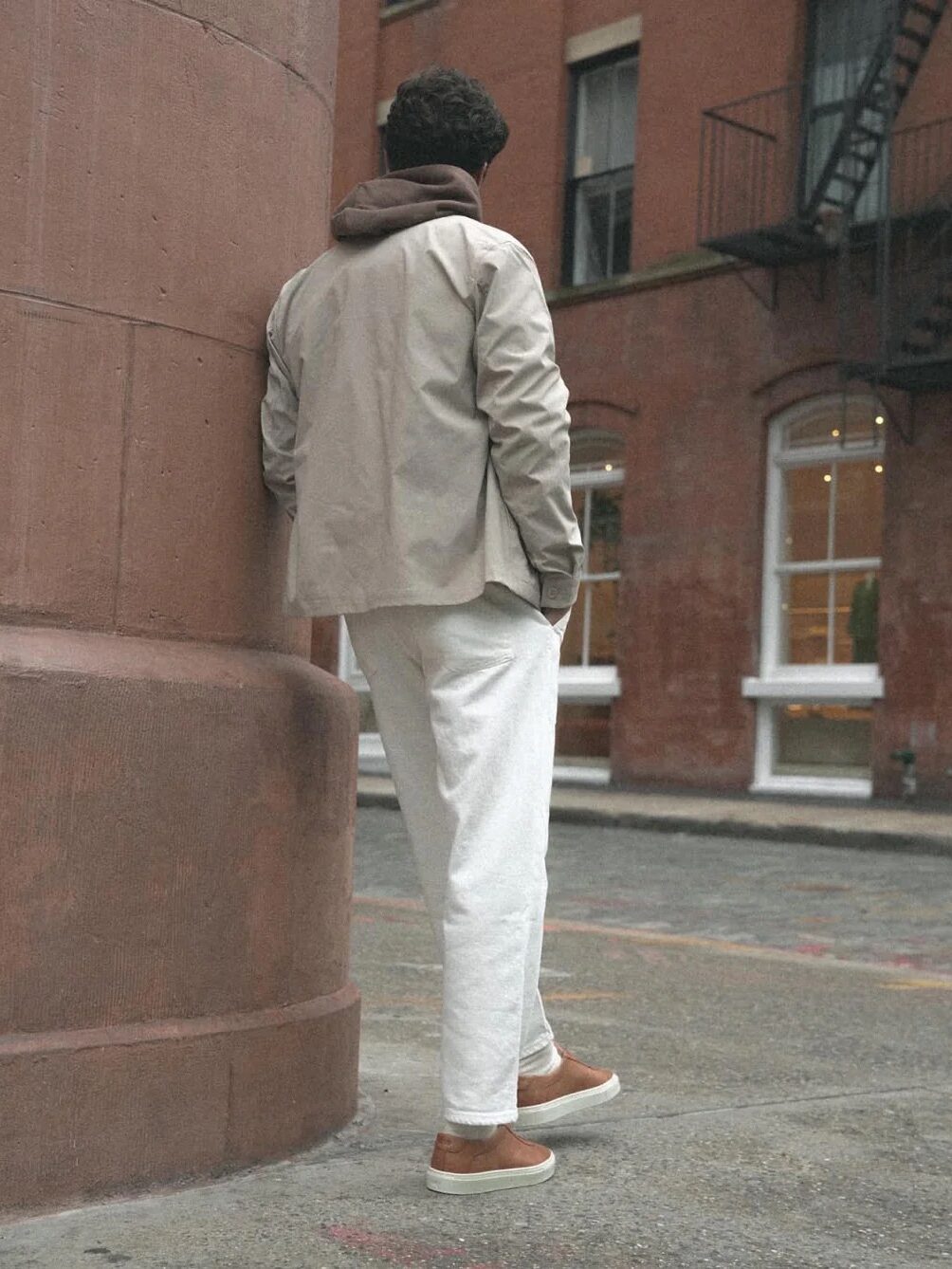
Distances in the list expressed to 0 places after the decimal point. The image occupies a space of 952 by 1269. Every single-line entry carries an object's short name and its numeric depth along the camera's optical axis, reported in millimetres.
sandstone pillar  2973
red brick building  15359
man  3092
